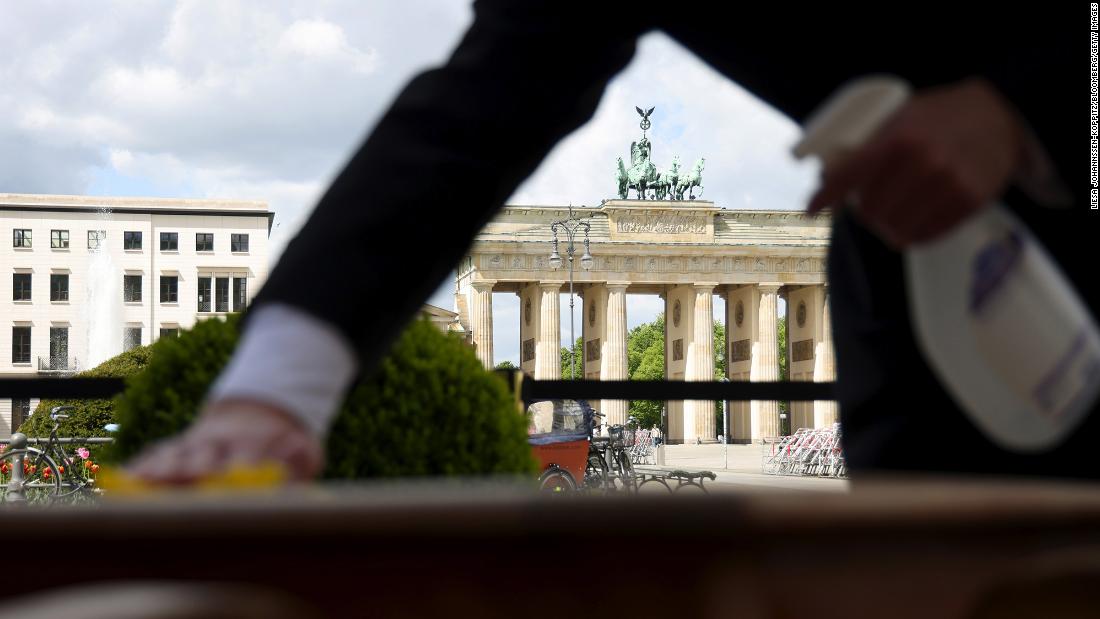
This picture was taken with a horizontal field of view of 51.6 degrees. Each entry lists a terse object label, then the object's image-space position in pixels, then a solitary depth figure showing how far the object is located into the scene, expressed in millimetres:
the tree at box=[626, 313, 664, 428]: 70062
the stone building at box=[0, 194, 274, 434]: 56125
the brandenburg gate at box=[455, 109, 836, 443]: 53969
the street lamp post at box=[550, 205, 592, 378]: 34844
